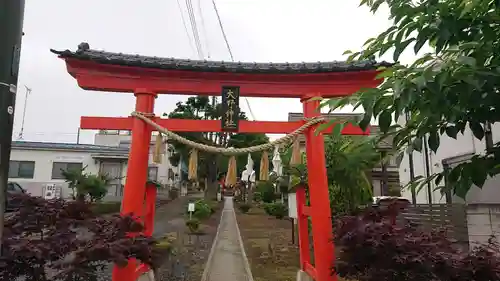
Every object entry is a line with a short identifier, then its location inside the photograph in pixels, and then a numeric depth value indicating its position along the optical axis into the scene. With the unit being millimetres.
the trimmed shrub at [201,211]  17828
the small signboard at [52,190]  23889
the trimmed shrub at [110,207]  19800
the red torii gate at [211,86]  5312
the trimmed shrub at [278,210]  20933
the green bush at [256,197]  34625
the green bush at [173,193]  30658
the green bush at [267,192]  28109
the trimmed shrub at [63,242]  2979
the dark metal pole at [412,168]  12214
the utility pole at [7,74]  1540
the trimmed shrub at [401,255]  3303
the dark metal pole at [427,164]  11463
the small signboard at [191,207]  15039
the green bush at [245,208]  26891
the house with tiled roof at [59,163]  24578
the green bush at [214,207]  23166
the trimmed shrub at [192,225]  14352
